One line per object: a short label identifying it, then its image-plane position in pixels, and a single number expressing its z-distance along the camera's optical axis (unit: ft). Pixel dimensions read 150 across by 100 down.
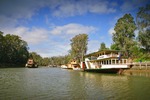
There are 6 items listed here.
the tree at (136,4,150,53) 86.54
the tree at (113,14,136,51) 115.24
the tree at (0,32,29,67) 205.30
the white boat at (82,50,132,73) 78.23
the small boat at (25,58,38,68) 193.97
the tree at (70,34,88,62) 159.10
